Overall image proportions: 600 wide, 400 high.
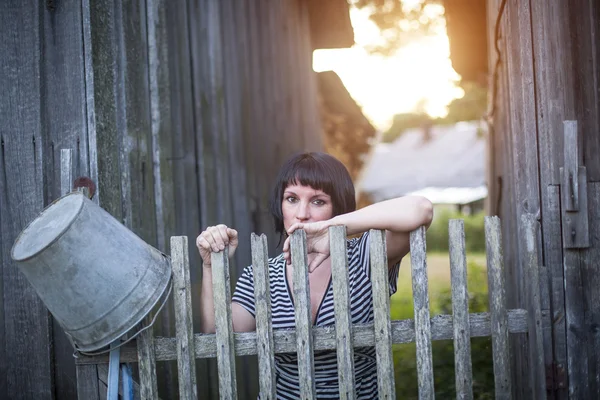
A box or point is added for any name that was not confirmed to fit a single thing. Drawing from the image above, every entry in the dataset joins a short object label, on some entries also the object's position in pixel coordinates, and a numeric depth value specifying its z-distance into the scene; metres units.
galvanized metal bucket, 2.25
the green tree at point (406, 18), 12.76
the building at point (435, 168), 29.00
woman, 2.59
